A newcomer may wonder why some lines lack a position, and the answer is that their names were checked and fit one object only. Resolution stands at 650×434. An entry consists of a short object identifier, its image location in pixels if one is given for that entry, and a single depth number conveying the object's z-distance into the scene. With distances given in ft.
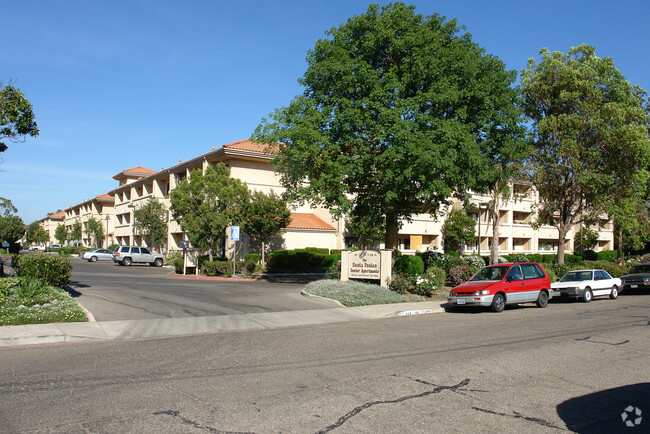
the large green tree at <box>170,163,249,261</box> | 96.61
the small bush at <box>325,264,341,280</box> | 70.28
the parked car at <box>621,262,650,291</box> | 80.84
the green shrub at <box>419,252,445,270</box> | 77.67
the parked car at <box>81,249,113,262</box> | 166.40
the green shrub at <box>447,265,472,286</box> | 75.31
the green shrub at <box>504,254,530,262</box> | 132.72
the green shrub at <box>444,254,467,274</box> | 81.21
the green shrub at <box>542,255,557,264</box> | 171.22
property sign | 64.28
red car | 52.60
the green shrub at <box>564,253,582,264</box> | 157.17
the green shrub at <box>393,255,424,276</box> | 65.87
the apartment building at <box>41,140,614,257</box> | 118.73
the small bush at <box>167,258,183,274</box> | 111.24
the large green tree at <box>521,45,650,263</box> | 86.99
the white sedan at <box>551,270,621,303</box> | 68.49
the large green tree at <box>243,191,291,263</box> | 102.68
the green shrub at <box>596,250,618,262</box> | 185.91
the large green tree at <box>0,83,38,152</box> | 42.80
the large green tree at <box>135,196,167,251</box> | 146.61
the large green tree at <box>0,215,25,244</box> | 231.09
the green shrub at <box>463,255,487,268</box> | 87.29
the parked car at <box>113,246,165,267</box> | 142.72
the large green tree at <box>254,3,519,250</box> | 59.00
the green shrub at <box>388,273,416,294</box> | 63.21
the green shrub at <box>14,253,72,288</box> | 47.98
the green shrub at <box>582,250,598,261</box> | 176.76
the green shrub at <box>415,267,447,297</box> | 64.51
